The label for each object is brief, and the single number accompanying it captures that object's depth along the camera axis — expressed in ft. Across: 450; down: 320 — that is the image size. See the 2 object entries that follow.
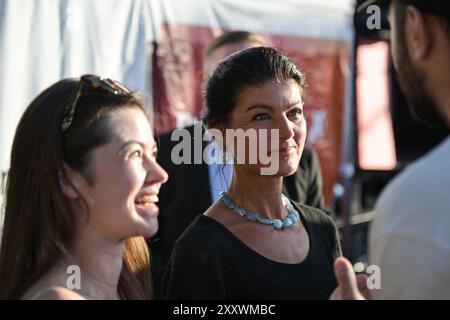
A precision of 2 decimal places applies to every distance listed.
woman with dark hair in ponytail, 7.33
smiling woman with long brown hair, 6.63
